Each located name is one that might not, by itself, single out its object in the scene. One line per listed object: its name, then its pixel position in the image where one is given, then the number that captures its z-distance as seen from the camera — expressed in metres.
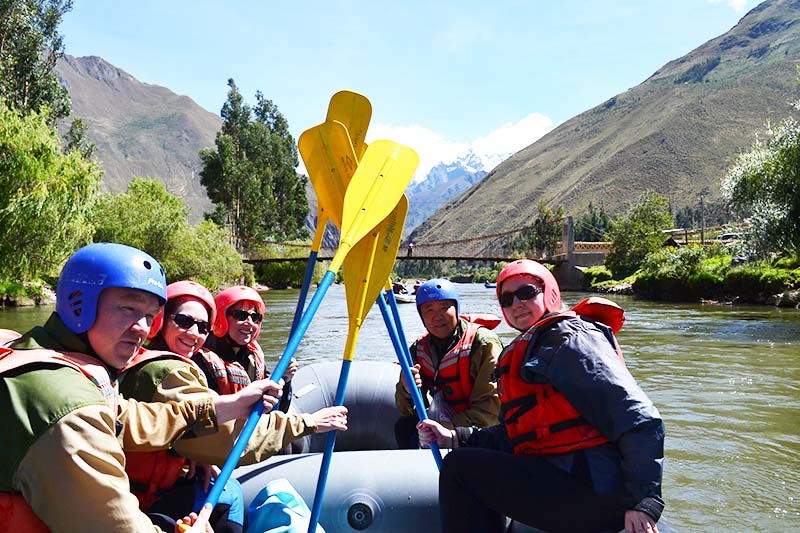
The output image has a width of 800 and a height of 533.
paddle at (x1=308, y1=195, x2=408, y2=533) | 2.92
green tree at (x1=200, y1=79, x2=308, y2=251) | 43.97
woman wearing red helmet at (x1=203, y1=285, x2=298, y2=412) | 3.90
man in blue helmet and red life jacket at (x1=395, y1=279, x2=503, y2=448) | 3.80
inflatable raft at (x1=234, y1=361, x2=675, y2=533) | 3.08
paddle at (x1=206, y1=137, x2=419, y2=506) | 2.64
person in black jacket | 1.97
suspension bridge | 48.81
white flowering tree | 17.48
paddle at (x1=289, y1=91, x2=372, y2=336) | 3.10
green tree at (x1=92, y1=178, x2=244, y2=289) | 26.71
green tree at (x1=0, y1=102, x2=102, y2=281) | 15.21
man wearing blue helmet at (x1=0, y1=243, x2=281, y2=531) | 1.40
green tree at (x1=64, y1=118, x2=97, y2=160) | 34.53
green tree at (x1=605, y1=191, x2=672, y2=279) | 45.57
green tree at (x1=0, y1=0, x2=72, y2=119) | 25.70
